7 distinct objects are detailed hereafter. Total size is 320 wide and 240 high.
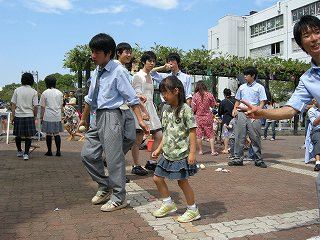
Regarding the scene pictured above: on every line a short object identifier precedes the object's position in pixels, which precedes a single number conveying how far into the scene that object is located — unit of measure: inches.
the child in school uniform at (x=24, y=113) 320.5
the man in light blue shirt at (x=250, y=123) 291.0
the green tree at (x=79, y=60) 518.6
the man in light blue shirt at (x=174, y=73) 246.7
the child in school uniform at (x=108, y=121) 169.0
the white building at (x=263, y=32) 1770.4
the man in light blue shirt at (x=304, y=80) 115.0
